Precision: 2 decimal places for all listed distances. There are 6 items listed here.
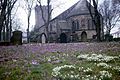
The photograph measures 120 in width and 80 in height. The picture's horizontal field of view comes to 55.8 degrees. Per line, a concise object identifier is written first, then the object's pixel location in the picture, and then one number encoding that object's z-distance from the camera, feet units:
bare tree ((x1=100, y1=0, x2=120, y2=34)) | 139.06
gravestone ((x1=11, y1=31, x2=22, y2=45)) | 46.48
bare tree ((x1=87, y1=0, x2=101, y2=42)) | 57.79
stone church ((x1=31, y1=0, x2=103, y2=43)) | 130.43
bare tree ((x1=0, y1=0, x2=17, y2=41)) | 47.99
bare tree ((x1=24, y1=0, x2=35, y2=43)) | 99.74
